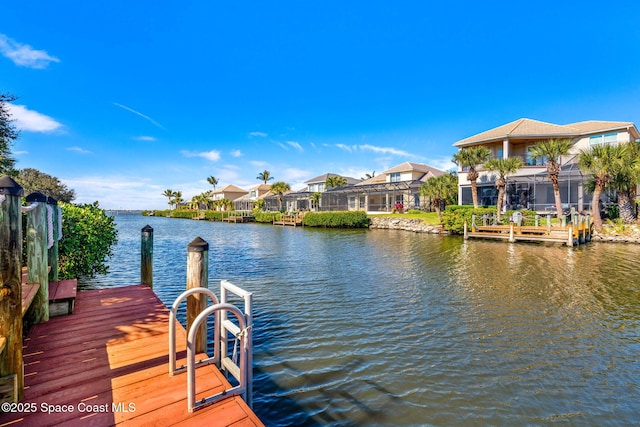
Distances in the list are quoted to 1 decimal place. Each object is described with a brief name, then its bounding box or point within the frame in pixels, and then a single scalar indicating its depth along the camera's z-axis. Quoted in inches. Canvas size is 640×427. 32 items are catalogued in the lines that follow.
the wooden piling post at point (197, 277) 159.2
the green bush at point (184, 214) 3174.2
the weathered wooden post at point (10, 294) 109.3
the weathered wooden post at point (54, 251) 241.9
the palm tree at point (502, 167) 1050.7
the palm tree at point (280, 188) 2222.4
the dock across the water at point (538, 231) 777.6
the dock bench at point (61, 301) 197.5
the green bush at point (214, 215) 2629.2
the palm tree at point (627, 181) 830.5
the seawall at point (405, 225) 1172.1
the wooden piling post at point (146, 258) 312.5
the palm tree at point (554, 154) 918.8
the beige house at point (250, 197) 2859.3
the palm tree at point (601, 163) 823.9
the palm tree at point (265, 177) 3454.7
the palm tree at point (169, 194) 4579.2
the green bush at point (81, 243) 315.9
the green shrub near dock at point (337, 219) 1529.3
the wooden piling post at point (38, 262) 183.0
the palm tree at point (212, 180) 4099.4
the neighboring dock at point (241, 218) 2355.2
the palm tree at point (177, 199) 4485.0
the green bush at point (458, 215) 1015.6
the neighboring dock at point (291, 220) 1802.4
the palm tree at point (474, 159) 1164.5
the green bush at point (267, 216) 2020.8
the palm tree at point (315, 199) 2019.2
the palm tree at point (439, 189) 1320.1
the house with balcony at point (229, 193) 3447.3
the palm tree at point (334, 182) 2111.2
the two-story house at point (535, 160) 1114.1
